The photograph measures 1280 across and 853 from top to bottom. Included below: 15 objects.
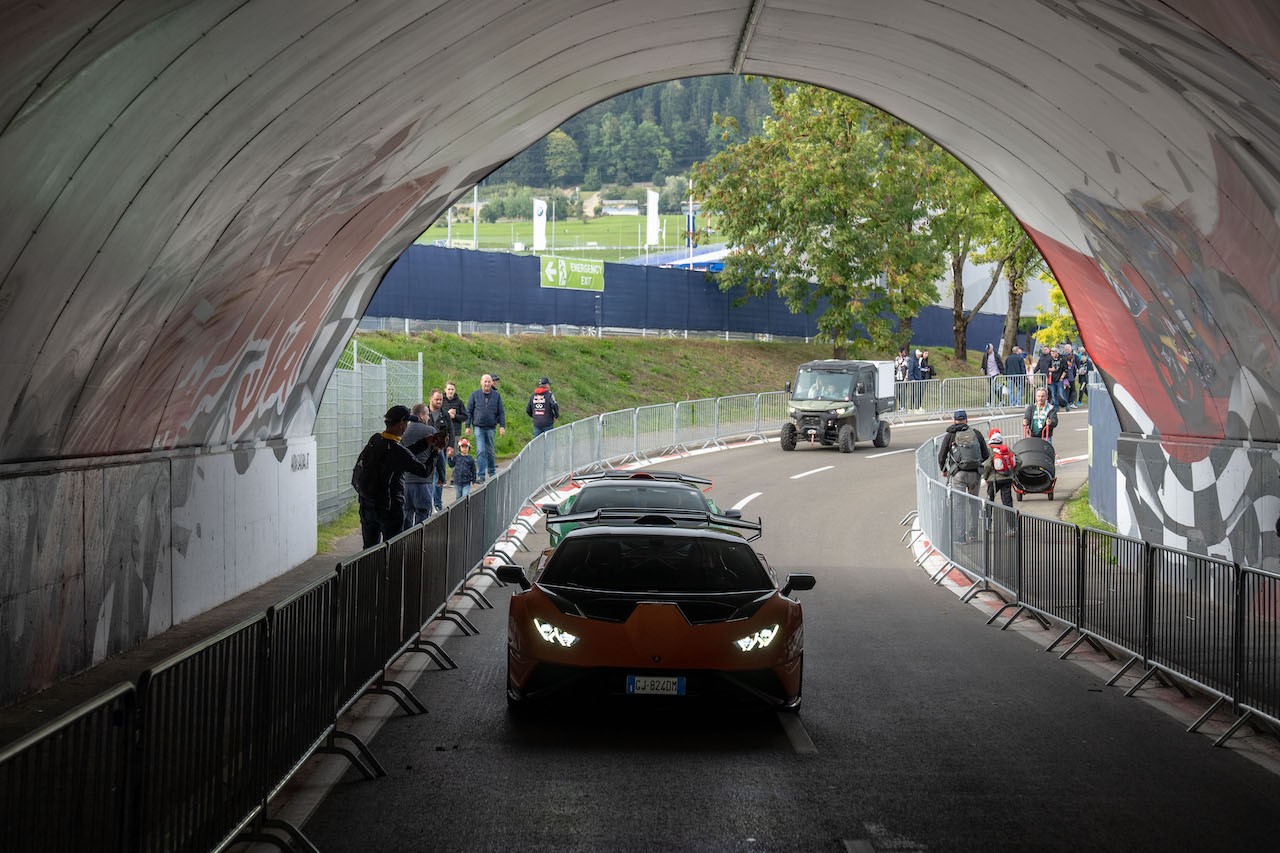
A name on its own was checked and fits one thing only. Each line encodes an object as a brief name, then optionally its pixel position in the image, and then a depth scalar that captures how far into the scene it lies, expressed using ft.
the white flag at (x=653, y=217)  277.23
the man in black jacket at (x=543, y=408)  96.43
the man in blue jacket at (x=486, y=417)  82.99
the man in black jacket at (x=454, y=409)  80.23
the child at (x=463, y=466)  77.00
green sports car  51.70
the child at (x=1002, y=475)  76.76
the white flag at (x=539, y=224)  238.76
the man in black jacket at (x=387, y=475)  45.96
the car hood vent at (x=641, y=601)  31.07
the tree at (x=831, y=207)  178.70
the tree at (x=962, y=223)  176.86
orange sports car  30.35
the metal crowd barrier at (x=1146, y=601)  31.12
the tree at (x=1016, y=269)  178.29
